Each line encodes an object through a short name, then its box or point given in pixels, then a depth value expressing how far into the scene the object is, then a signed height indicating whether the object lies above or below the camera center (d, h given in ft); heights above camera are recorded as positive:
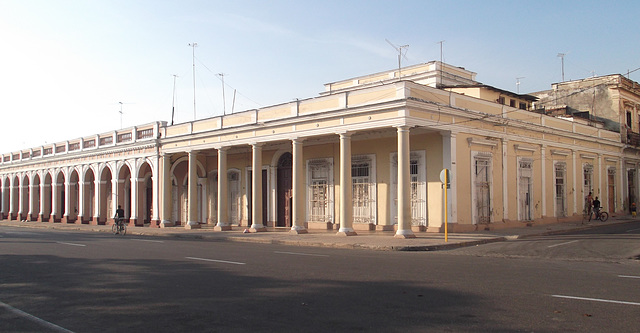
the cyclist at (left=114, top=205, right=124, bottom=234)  88.33 -4.00
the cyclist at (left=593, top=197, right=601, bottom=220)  90.84 -2.87
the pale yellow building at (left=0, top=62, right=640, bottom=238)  68.49 +4.97
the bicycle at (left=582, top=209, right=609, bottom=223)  91.35 -4.54
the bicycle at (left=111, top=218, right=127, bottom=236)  87.81 -5.51
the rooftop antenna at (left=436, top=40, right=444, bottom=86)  98.94 +22.45
